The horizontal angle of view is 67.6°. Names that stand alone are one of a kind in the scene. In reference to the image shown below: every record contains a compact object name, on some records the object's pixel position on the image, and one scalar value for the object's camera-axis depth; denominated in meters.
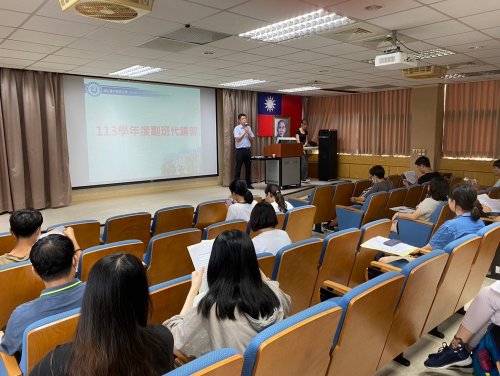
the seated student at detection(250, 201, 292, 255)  2.66
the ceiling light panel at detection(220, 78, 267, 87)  8.66
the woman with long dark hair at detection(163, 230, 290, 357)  1.47
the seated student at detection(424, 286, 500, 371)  2.01
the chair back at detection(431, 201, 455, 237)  4.01
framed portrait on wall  11.55
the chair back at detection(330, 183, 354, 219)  5.66
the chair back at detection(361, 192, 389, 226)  4.58
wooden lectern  9.56
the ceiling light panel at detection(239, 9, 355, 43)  4.02
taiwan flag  11.20
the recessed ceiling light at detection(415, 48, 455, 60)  5.62
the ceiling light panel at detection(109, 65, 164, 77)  6.89
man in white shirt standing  9.74
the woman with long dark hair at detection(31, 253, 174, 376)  1.07
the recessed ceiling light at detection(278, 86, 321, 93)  9.95
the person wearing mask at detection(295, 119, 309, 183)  11.15
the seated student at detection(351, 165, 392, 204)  5.48
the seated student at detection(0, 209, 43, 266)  2.64
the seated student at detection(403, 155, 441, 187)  6.26
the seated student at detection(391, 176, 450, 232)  4.08
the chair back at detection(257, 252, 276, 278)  2.35
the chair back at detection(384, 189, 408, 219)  4.93
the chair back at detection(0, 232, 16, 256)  3.24
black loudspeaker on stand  11.73
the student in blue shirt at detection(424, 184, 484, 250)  2.91
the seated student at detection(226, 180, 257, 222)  4.09
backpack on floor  1.94
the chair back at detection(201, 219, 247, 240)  3.33
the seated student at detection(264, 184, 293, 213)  4.29
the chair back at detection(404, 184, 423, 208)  5.32
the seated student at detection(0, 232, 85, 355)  1.64
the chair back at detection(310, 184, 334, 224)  5.32
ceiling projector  4.43
